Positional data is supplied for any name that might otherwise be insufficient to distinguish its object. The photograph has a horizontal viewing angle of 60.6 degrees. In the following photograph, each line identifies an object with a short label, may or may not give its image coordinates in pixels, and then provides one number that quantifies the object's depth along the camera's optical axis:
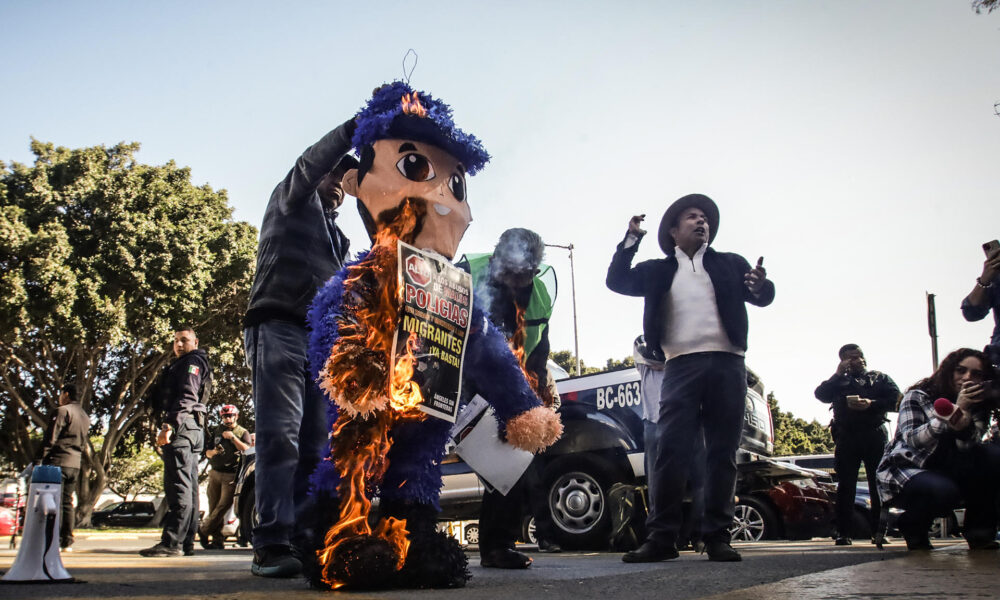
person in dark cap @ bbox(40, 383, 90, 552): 7.43
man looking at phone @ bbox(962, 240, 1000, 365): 4.98
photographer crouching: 4.74
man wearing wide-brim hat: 4.39
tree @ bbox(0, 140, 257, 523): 17.39
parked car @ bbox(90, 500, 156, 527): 35.03
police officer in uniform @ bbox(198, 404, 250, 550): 9.62
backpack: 6.74
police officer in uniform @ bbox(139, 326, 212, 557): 6.45
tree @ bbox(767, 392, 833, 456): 42.31
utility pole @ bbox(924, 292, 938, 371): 23.10
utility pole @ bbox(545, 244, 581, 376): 31.70
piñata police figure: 2.80
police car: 7.21
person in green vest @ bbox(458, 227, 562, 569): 4.79
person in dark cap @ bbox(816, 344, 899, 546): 7.31
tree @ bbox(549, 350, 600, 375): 43.29
